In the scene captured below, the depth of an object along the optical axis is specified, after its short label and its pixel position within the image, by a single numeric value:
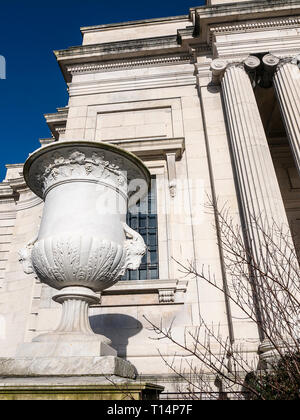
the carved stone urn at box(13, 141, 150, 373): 3.67
